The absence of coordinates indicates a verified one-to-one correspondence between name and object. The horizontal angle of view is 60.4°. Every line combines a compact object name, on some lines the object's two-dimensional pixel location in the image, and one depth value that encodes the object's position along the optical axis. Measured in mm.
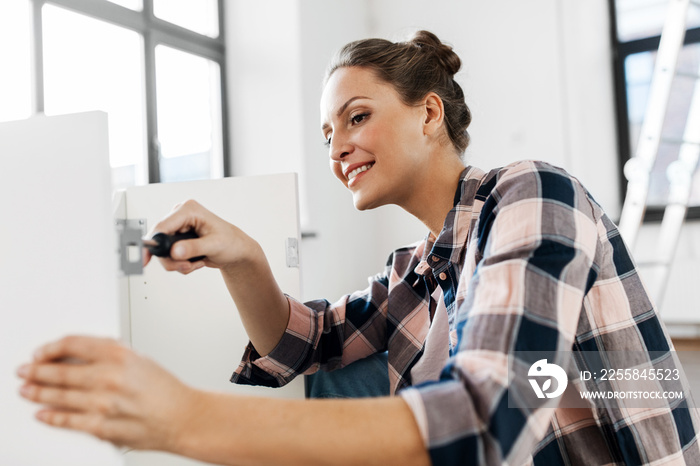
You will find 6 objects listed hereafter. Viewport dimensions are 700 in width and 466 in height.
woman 427
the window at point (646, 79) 3371
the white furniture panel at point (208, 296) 1181
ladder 2654
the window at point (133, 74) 2217
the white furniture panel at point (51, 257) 466
